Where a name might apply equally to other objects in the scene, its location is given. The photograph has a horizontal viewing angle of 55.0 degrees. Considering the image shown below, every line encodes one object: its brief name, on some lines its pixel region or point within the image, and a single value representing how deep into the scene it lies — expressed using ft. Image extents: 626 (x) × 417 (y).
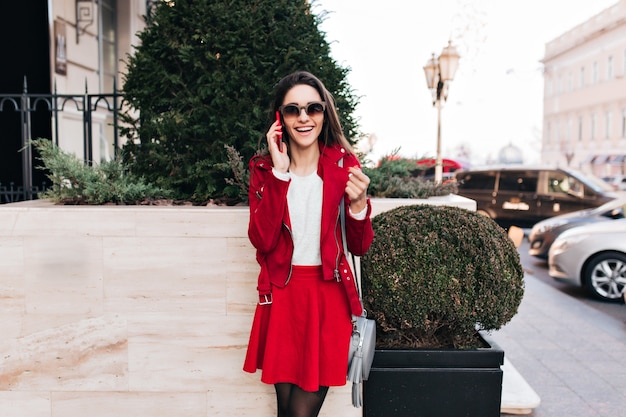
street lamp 45.42
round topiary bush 10.89
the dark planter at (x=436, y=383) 11.06
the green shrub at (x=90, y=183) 12.62
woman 8.55
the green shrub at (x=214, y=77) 12.74
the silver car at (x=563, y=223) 32.30
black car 47.57
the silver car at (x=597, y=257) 27.40
